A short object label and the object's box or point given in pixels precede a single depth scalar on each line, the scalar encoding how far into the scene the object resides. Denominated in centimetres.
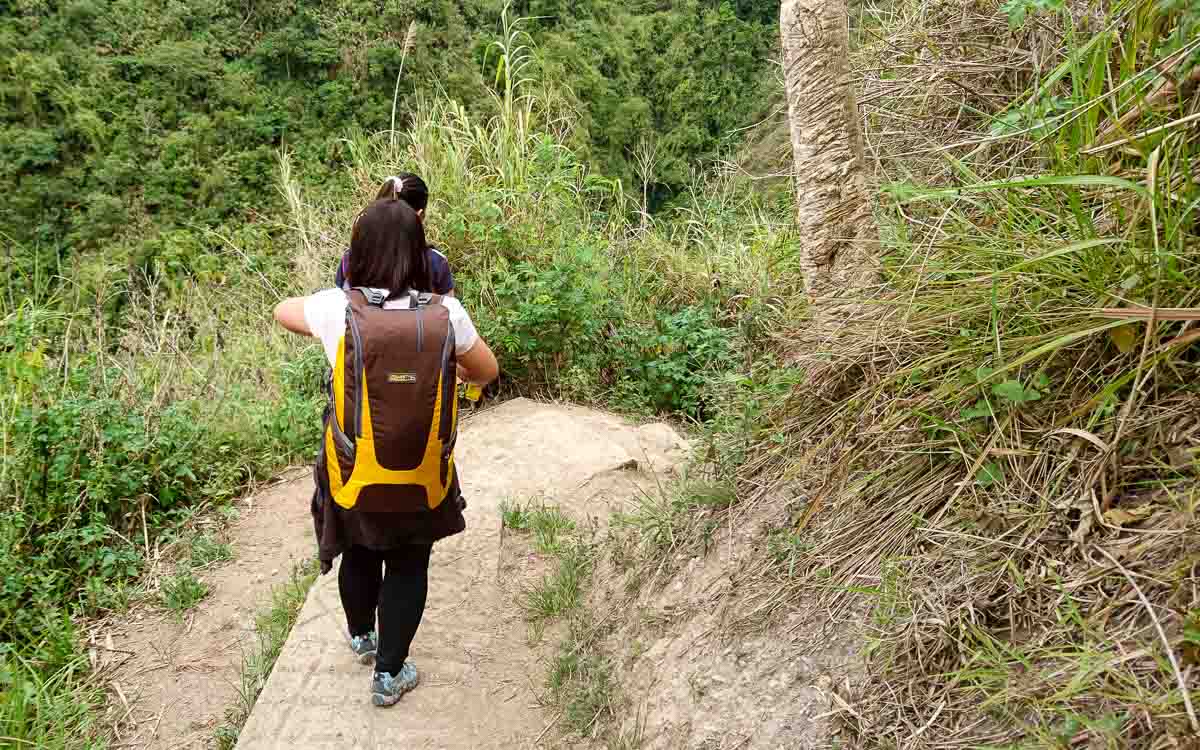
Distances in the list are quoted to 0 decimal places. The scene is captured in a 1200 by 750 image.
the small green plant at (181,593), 356
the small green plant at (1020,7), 172
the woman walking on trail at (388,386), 203
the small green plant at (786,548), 210
